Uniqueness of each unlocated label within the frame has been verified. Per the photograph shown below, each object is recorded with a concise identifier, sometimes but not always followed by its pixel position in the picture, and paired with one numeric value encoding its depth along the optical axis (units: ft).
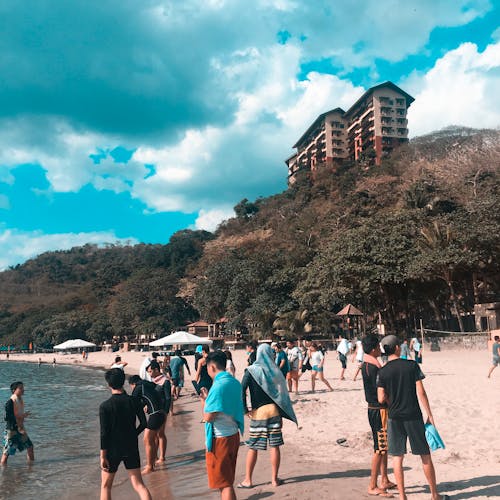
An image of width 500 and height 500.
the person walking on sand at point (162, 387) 24.32
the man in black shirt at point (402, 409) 14.71
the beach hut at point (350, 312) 87.81
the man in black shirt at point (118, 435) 14.03
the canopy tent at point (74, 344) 138.41
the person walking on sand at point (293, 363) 41.29
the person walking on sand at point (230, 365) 35.27
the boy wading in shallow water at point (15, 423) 25.04
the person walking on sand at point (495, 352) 45.29
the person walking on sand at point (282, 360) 33.94
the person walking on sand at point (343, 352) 51.78
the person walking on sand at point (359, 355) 50.62
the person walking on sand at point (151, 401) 20.75
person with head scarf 17.53
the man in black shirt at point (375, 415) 16.28
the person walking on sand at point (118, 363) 36.29
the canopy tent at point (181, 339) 88.58
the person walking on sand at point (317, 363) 42.01
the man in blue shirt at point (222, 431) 13.43
